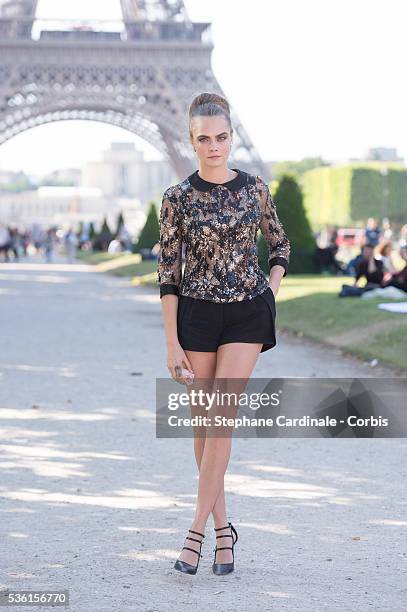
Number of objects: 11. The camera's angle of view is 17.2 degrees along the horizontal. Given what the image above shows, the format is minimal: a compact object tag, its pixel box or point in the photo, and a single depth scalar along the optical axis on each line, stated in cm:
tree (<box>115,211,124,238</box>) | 5957
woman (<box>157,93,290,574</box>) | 442
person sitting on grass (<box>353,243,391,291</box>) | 1770
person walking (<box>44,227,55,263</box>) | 4597
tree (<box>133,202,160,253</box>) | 3894
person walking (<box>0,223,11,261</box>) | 3907
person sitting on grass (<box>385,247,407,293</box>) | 1694
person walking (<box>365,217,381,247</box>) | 2645
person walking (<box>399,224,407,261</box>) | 1689
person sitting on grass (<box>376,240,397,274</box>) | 1882
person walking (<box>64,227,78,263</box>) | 4669
